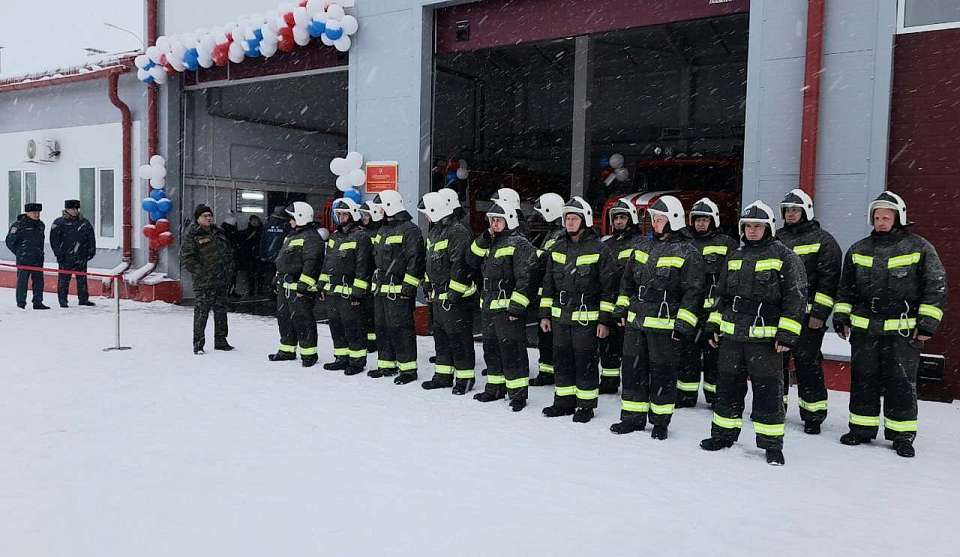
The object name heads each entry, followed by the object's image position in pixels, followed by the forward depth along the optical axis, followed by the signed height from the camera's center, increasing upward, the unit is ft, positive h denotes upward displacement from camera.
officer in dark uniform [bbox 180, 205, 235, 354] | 31.12 -1.06
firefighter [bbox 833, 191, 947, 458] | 18.71 -1.58
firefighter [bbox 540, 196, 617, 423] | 21.90 -1.78
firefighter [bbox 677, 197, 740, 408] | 20.77 -0.38
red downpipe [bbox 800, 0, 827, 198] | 26.08 +5.25
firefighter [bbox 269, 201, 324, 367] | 29.22 -1.42
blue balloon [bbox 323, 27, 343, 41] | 36.88 +10.12
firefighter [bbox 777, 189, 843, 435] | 20.42 -0.97
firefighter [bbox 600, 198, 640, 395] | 23.88 -0.17
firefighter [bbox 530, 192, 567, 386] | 24.22 -0.08
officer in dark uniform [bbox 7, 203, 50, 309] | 45.32 -0.39
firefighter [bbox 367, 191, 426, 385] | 26.43 -1.24
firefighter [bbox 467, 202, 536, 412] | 23.20 -1.82
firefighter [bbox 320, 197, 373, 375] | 27.81 -1.62
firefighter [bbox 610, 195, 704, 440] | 19.84 -1.79
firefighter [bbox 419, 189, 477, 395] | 25.09 -1.44
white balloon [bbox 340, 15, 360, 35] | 37.11 +10.65
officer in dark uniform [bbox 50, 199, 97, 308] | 45.32 -0.49
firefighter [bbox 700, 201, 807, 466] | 18.04 -1.77
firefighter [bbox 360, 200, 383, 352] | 27.99 +0.39
